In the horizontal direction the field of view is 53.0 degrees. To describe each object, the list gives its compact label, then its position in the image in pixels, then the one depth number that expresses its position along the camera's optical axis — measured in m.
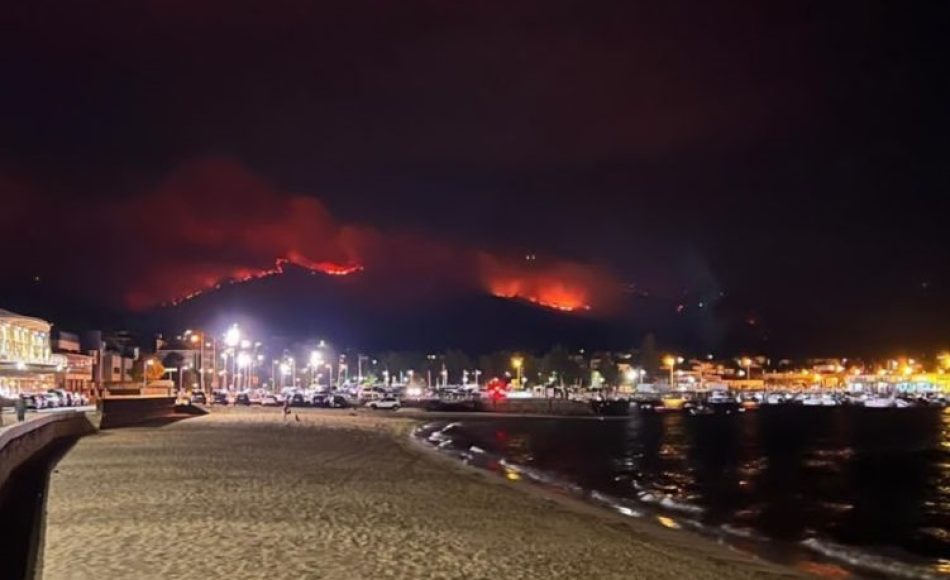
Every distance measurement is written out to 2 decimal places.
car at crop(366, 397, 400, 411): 105.81
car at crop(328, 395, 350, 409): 104.01
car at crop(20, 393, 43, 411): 58.16
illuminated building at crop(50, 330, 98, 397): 104.50
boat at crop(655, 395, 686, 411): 171.45
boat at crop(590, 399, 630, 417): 131.88
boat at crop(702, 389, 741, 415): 170.25
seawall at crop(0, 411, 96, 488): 23.72
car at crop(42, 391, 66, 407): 65.36
